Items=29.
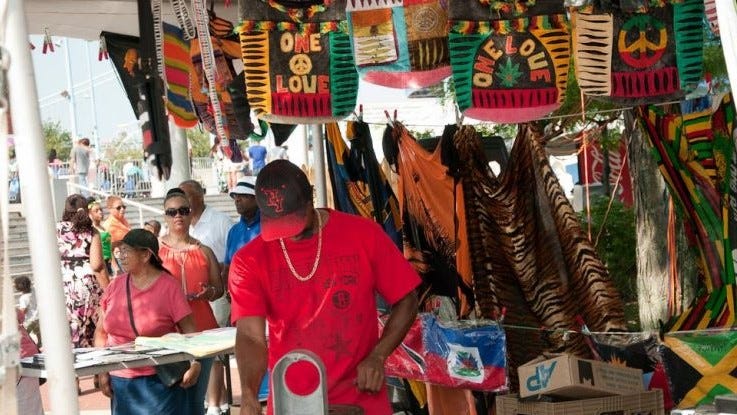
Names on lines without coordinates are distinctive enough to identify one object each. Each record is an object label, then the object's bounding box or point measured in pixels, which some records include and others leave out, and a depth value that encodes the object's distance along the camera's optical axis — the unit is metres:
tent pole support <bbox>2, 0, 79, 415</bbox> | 3.29
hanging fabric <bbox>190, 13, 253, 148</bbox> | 7.48
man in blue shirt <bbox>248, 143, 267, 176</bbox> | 16.96
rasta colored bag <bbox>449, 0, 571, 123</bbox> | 6.16
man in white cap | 8.45
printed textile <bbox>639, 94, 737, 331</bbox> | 6.21
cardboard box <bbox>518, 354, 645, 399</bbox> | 5.61
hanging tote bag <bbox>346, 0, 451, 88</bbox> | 6.50
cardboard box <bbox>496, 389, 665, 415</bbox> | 5.59
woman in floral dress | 9.63
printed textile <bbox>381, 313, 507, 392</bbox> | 6.91
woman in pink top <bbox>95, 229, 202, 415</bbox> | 6.56
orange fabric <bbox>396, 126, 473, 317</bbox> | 7.20
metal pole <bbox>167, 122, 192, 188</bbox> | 11.18
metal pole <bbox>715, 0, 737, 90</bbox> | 3.17
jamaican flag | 5.54
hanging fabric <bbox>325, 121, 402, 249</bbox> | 7.50
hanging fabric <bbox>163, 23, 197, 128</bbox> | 7.49
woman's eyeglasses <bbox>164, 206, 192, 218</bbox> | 8.11
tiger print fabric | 7.06
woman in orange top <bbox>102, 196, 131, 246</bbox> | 12.45
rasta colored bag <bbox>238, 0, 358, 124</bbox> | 6.55
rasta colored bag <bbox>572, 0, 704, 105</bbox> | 6.02
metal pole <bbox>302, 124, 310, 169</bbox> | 16.52
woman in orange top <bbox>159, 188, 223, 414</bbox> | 7.87
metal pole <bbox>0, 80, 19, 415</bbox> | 3.00
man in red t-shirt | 4.54
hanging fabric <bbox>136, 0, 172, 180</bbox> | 6.76
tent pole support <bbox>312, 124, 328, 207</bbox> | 7.75
